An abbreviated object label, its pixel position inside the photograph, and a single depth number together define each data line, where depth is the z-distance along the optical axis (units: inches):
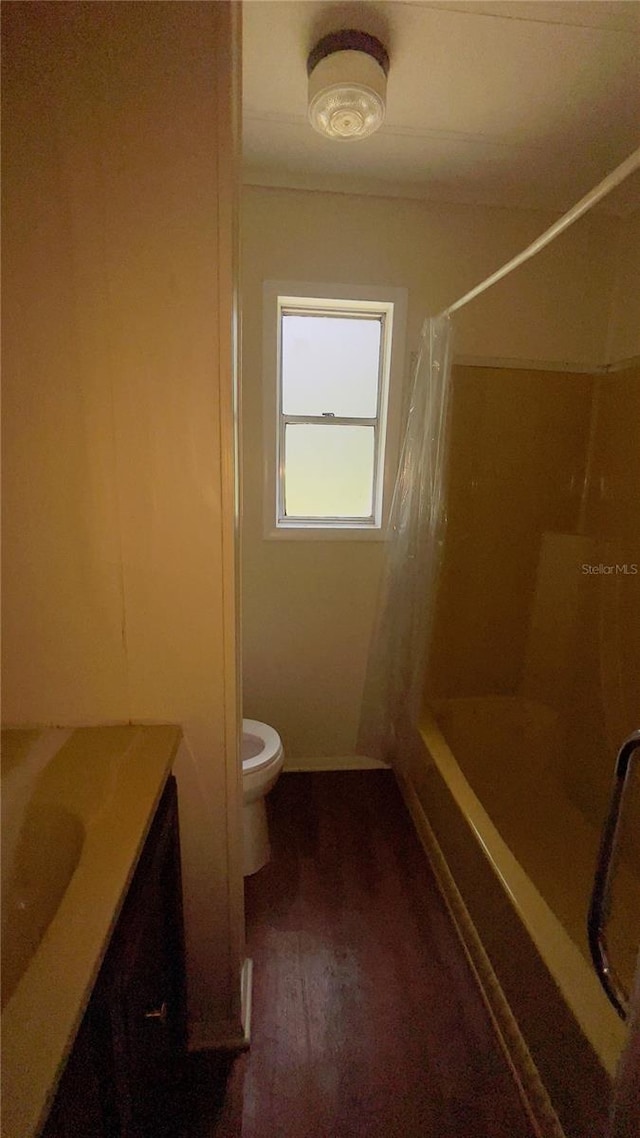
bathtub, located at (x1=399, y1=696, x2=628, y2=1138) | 38.5
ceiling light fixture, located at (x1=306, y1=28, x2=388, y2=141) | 47.8
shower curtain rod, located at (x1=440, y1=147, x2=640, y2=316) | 40.8
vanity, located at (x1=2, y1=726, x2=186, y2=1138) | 19.4
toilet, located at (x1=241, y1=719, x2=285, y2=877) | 62.3
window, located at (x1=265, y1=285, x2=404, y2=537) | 78.9
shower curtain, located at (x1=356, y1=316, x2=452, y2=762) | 72.0
